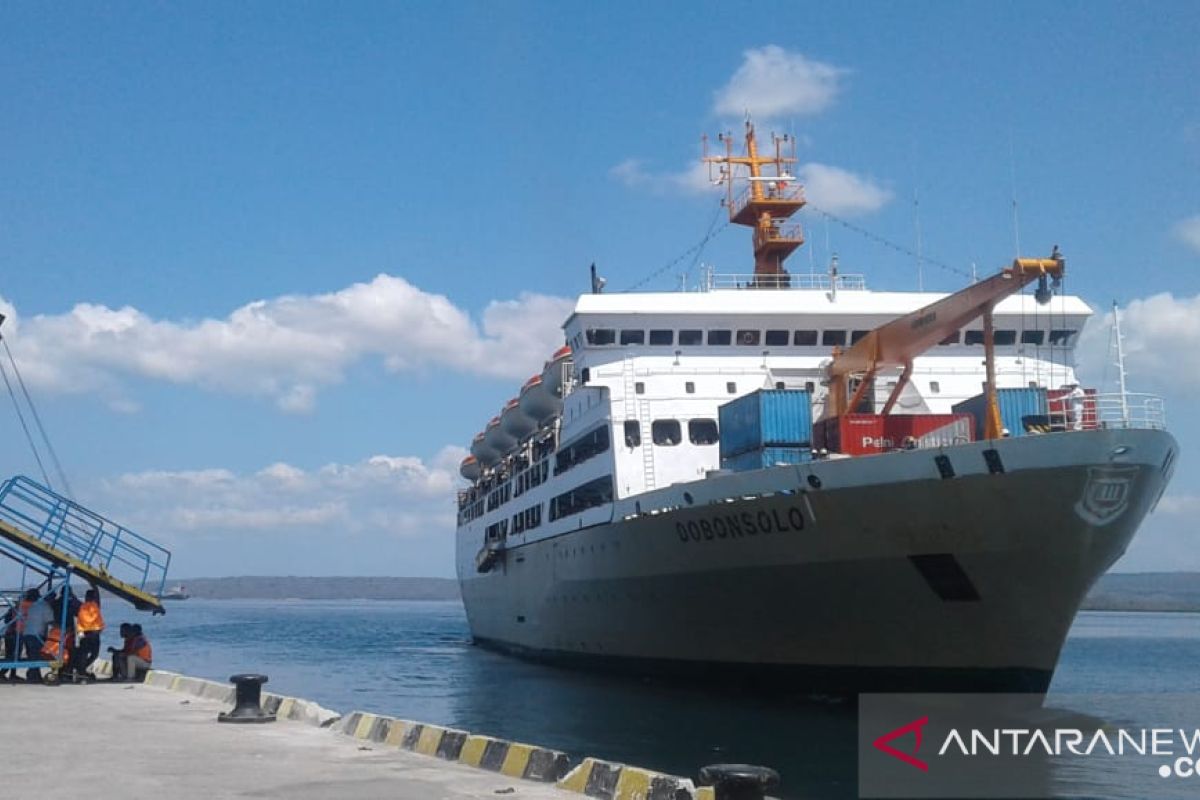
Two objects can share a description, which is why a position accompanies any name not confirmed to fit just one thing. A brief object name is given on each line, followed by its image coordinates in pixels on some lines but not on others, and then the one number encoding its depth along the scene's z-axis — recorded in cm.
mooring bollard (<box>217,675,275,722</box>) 1327
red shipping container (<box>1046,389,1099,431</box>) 1731
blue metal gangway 1945
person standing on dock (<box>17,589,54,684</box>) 1892
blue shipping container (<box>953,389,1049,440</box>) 2017
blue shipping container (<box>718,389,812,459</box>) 2070
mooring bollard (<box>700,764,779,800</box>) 733
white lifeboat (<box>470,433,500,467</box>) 4441
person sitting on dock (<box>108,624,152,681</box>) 1902
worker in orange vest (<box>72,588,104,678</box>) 1888
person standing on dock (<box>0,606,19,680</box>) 1886
